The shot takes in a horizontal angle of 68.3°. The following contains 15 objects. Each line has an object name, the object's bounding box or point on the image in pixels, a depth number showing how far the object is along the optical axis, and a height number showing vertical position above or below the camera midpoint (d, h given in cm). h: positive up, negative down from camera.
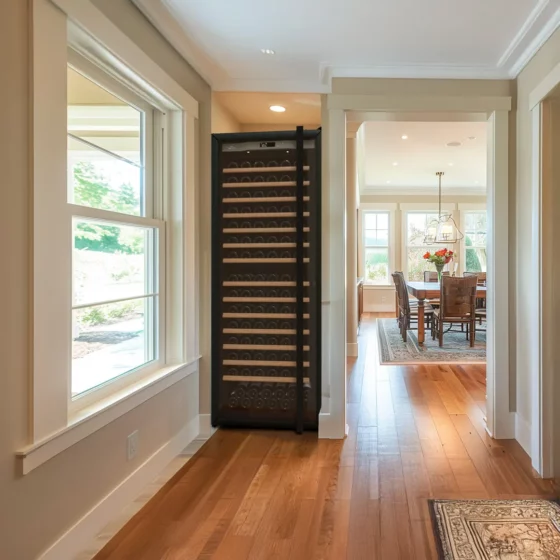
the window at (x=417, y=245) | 951 +69
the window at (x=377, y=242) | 965 +77
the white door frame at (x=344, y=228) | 280 +32
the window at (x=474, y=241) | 942 +77
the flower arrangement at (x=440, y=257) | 670 +29
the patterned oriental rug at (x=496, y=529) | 168 -112
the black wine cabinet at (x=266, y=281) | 294 -4
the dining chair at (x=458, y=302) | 555 -37
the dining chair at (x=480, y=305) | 628 -54
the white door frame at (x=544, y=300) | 235 -15
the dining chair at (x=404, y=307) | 614 -52
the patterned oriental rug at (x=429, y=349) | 504 -101
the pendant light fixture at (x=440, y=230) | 852 +101
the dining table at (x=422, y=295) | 589 -30
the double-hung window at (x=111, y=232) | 185 +22
